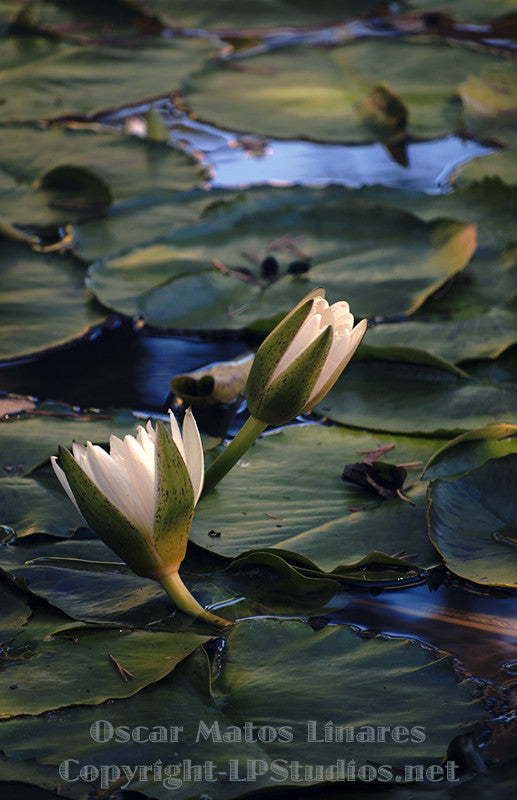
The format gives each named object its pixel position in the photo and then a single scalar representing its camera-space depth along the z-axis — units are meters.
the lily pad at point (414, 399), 3.17
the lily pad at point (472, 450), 3.11
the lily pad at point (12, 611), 3.03
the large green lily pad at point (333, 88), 3.79
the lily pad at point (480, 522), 3.05
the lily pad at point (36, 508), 3.09
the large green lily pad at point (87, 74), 4.04
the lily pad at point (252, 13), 4.89
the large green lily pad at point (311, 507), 3.07
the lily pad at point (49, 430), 3.15
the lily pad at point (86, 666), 2.99
